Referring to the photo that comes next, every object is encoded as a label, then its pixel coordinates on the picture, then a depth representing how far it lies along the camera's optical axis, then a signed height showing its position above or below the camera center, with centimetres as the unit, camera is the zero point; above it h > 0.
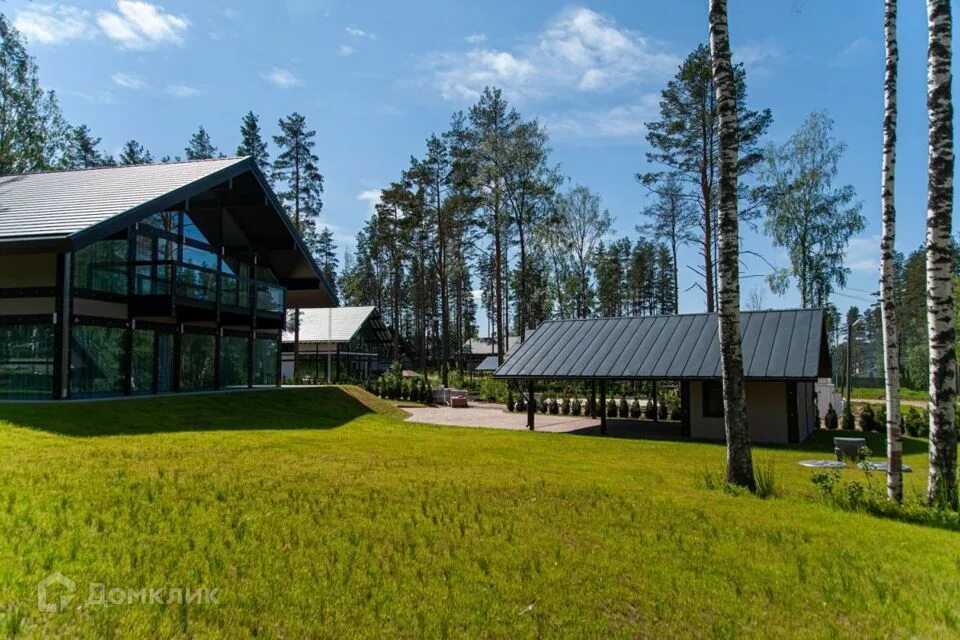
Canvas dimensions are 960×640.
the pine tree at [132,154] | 4044 +1323
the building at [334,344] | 4016 +67
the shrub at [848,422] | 1884 -206
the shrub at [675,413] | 2163 -204
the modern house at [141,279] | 1433 +203
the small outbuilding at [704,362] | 1565 -19
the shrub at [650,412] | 2185 -205
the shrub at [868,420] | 1862 -196
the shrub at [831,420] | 1928 -203
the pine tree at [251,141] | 3634 +1255
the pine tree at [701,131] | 2494 +929
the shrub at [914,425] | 1822 -206
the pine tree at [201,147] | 4012 +1350
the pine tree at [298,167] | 3556 +1085
